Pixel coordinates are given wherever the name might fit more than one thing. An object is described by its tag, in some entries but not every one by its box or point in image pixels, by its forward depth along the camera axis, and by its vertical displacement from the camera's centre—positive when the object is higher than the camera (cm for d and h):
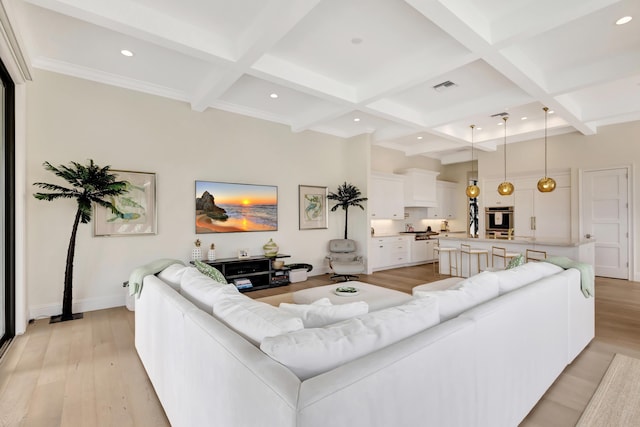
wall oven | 767 -16
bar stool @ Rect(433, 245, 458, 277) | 640 -95
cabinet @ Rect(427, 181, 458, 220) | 891 +37
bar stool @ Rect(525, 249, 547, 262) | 537 -74
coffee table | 312 -93
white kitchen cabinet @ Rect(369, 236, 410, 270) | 698 -89
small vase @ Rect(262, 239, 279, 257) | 556 -62
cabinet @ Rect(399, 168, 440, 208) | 803 +73
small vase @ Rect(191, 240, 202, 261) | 482 -61
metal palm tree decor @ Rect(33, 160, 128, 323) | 367 +30
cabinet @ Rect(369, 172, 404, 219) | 719 +45
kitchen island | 508 -61
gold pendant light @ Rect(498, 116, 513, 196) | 583 +49
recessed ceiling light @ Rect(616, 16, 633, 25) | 293 +189
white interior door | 602 -10
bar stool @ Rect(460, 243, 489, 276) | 584 -74
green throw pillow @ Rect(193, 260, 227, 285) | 293 -55
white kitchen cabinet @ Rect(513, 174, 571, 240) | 677 +9
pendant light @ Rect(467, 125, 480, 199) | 597 +45
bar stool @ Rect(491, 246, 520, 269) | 548 -75
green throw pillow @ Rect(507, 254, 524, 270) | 339 -54
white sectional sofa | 95 -64
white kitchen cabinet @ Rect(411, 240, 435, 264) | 784 -97
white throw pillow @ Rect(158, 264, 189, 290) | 241 -50
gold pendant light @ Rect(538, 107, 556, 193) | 526 +50
